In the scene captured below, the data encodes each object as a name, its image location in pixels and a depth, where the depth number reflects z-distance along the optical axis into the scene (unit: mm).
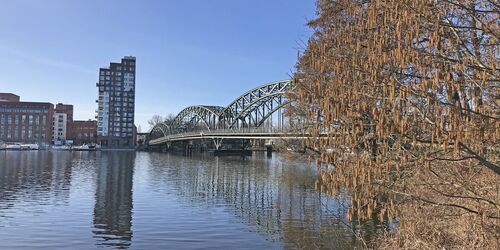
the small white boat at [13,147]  186500
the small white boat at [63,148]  198100
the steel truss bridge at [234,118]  95869
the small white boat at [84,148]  193500
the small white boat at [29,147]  189375
